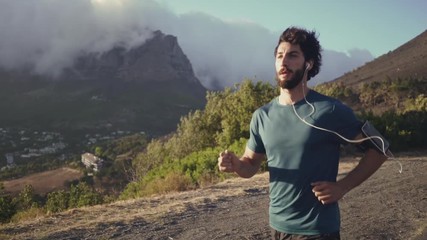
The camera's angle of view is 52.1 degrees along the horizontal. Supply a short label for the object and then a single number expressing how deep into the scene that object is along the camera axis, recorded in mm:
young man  2773
